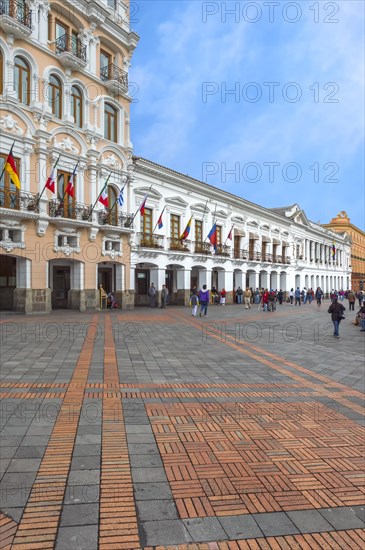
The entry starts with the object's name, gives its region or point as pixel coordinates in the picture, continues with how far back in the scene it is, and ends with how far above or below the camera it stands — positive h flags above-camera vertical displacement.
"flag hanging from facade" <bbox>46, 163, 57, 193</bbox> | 17.80 +4.80
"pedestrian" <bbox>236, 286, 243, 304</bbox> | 35.71 -1.23
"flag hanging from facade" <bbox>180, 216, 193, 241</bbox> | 27.11 +3.56
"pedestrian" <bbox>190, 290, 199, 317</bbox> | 19.97 -1.11
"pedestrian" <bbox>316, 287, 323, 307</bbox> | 31.09 -1.16
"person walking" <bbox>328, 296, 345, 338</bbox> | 13.02 -1.15
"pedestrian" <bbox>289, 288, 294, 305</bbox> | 41.44 -1.83
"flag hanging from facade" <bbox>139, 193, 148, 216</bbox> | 23.37 +4.71
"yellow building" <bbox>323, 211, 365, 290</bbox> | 79.44 +8.90
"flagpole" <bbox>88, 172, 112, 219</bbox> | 21.17 +5.07
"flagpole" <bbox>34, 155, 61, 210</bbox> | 18.55 +4.22
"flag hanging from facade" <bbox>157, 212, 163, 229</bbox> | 24.89 +3.94
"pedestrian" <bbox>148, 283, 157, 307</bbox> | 25.72 -0.95
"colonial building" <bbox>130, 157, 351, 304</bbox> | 26.69 +3.89
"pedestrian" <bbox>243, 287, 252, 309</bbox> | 27.12 -1.11
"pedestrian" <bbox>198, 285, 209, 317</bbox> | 20.25 -0.85
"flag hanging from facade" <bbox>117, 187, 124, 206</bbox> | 22.32 +5.03
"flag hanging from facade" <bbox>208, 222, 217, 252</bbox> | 29.06 +3.56
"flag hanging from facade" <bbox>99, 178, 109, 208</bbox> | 21.05 +4.87
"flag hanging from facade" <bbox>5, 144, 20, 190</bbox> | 15.69 +4.85
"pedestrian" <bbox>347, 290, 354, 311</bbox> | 24.17 -1.11
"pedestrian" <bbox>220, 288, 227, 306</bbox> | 32.71 -1.47
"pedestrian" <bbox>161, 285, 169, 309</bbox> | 25.63 -1.05
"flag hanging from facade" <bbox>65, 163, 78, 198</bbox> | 18.88 +4.77
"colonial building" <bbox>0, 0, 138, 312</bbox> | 17.95 +7.35
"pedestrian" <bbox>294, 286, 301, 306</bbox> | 36.17 -1.29
